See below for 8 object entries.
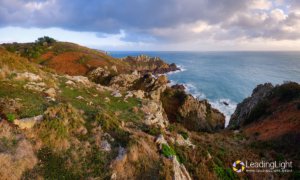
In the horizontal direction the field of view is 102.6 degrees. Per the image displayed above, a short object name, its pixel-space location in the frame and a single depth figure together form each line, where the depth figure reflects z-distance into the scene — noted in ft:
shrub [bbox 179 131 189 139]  37.51
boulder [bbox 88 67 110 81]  147.18
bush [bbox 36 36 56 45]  212.76
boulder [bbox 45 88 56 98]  35.74
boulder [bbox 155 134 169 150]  26.66
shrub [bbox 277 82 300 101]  73.41
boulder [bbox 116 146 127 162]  19.59
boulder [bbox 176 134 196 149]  34.01
